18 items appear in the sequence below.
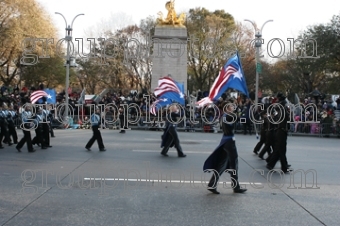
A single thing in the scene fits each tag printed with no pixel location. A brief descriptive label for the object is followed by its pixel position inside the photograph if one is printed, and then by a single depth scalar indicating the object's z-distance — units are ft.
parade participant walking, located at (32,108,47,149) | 49.46
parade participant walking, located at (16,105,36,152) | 47.42
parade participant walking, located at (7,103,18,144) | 53.26
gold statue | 110.42
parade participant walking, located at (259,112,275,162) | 41.52
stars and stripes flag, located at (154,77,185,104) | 57.57
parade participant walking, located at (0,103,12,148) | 51.75
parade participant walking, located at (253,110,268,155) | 45.33
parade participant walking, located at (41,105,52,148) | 51.67
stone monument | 106.26
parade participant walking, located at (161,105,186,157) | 45.34
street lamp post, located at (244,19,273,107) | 59.98
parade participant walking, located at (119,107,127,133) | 75.71
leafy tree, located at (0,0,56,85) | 118.83
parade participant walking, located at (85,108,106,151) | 48.21
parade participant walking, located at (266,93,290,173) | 36.22
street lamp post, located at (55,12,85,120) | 50.11
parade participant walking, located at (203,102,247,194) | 27.55
